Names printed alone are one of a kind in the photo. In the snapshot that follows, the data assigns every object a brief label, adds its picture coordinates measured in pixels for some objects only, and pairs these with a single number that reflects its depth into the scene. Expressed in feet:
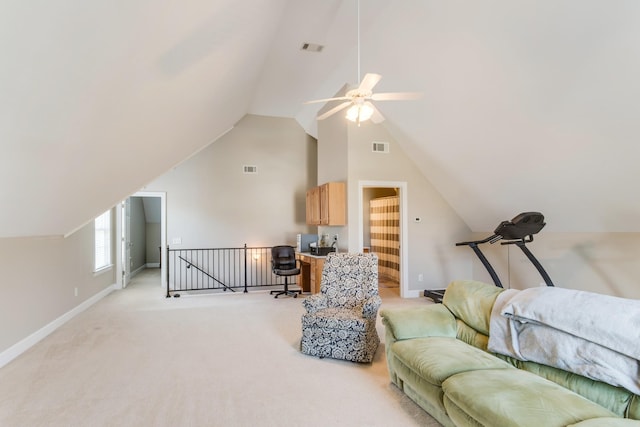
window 21.16
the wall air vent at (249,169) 26.81
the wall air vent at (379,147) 20.33
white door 24.62
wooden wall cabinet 20.02
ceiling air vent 16.29
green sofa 5.51
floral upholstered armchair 10.86
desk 19.86
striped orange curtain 26.96
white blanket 5.99
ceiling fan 10.08
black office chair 21.34
